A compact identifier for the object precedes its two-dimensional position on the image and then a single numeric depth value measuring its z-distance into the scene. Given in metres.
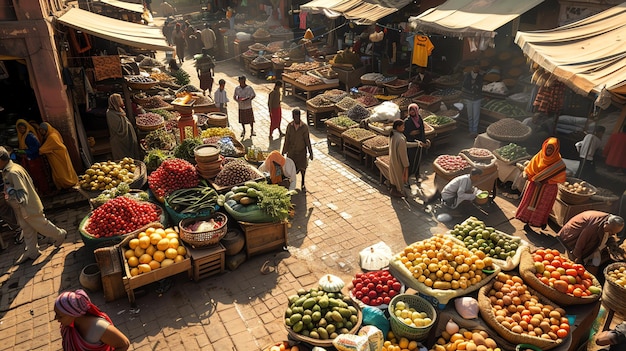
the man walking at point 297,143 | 9.59
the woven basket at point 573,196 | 8.01
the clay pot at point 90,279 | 6.69
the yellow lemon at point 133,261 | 6.51
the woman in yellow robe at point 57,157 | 8.87
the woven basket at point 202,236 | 6.82
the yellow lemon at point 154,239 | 6.73
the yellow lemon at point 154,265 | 6.54
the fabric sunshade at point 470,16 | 11.11
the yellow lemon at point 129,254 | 6.58
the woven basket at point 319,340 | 5.12
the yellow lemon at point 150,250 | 6.65
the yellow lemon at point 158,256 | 6.62
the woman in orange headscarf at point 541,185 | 7.68
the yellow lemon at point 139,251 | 6.59
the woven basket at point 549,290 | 5.48
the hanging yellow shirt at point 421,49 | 13.81
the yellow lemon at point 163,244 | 6.70
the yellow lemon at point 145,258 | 6.54
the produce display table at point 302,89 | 15.61
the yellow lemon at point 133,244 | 6.62
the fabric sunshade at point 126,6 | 16.47
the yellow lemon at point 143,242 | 6.62
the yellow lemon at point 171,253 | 6.67
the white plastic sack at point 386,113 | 11.80
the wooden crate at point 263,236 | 7.44
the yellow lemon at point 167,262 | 6.59
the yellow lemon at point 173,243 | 6.80
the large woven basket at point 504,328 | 4.94
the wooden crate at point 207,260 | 6.86
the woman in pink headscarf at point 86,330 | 4.02
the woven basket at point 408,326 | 5.15
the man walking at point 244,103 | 12.50
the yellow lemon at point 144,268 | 6.44
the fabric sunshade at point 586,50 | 7.59
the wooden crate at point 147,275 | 6.32
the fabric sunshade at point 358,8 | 15.45
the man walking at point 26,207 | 6.88
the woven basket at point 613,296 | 5.76
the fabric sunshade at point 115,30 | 9.80
